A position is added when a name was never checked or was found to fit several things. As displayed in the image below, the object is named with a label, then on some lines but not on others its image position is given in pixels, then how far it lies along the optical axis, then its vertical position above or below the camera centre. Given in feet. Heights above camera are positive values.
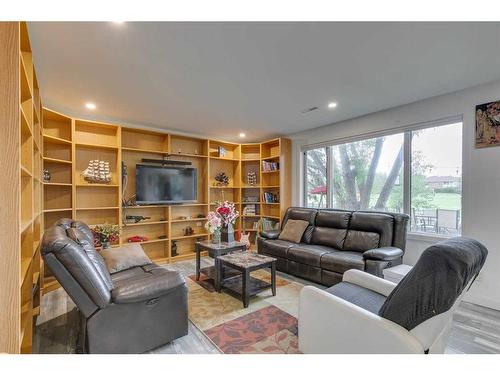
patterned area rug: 6.52 -4.23
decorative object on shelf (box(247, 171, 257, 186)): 18.10 +0.64
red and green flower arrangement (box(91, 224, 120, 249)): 11.13 -2.08
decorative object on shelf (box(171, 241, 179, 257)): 14.83 -3.81
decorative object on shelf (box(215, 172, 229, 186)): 17.08 +0.61
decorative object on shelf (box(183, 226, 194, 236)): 15.46 -2.78
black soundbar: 14.09 +1.59
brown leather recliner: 5.15 -2.75
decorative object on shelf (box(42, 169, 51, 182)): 10.66 +0.58
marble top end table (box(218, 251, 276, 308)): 8.61 -3.21
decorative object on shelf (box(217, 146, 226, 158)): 16.81 +2.52
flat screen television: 13.46 +0.22
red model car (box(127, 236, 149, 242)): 13.25 -2.79
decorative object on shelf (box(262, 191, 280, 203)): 17.02 -0.74
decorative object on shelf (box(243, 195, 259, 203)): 17.92 -0.85
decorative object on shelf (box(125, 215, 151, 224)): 13.37 -1.69
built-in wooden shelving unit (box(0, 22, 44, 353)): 3.63 +0.00
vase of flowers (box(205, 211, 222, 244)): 11.28 -1.75
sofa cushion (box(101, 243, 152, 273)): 8.52 -2.56
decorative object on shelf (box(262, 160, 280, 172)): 16.83 +1.49
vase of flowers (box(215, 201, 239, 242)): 11.75 -1.52
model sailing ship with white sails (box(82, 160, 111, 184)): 12.10 +0.80
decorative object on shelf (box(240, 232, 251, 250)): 15.53 -3.23
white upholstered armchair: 3.82 -2.37
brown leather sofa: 9.64 -2.71
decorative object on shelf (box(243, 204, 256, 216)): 17.65 -1.64
